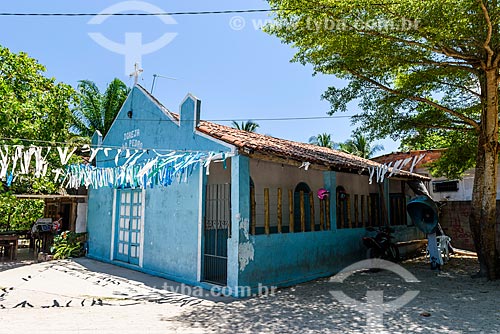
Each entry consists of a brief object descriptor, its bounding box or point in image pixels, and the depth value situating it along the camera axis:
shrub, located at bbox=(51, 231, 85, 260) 11.51
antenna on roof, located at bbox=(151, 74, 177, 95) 10.16
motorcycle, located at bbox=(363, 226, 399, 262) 10.05
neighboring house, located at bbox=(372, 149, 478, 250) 14.31
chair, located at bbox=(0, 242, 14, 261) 11.35
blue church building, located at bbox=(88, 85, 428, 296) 7.36
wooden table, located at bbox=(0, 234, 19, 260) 11.19
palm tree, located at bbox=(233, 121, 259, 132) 28.89
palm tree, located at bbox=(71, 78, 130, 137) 19.28
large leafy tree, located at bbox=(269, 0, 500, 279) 7.06
